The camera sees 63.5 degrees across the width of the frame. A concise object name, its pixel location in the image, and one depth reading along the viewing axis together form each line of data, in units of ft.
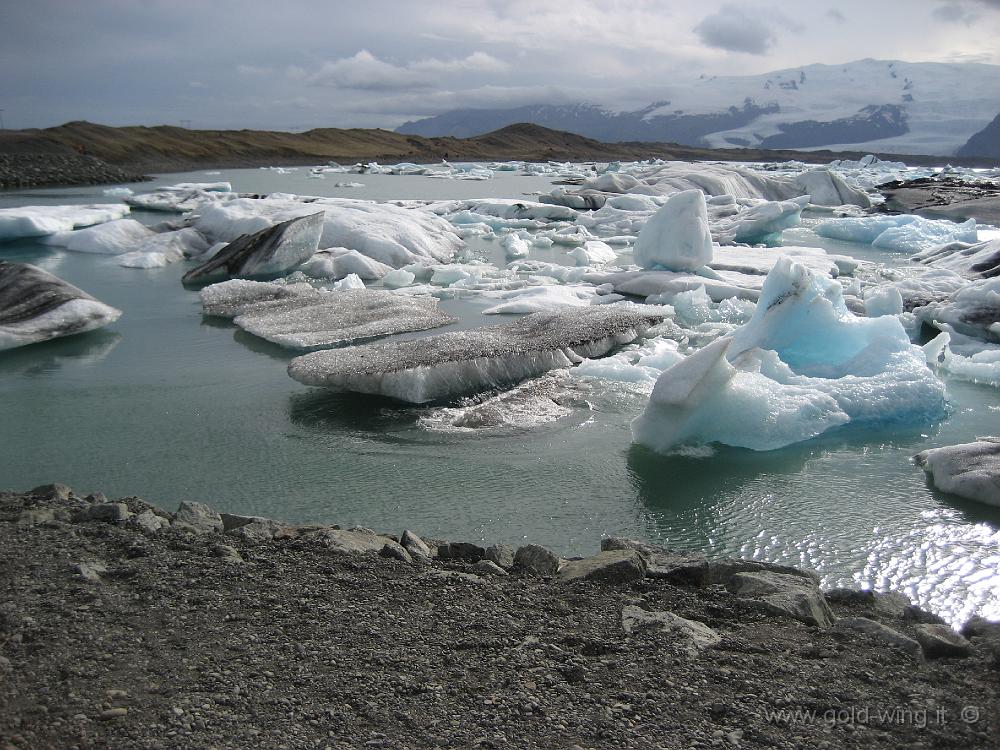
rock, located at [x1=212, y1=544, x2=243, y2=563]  9.78
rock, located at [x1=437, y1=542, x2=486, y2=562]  10.59
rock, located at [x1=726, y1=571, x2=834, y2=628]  8.82
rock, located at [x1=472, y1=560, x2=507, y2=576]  9.85
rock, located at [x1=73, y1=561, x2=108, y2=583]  9.00
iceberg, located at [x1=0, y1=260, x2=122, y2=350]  22.70
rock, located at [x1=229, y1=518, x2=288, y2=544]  10.59
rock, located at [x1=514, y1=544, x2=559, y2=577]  10.07
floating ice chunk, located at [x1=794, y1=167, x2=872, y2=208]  73.41
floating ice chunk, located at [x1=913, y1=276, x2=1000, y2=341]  24.52
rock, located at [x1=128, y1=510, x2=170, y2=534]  10.61
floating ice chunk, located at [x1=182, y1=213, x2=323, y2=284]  33.53
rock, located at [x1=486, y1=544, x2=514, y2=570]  10.37
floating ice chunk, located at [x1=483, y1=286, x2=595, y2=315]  27.32
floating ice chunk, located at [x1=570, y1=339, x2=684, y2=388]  19.66
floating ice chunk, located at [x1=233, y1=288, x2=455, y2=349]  22.99
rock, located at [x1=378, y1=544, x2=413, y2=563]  9.96
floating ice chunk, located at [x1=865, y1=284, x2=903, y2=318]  24.72
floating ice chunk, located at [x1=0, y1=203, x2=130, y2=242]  42.60
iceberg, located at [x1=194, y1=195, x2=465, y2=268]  37.83
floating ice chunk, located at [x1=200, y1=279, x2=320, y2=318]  27.20
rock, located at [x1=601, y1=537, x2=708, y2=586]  9.79
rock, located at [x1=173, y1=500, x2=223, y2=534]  10.99
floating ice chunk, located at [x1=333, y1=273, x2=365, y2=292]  30.19
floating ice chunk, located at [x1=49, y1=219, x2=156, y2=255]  40.98
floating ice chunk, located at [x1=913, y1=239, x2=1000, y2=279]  32.58
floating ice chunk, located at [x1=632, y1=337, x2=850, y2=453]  15.40
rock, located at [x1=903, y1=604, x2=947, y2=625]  9.19
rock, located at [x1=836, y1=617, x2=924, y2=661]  7.99
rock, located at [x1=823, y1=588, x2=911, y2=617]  9.71
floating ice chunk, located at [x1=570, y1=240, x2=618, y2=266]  39.09
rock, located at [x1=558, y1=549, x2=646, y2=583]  9.65
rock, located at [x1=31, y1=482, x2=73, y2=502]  12.18
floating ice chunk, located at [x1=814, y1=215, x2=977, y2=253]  46.98
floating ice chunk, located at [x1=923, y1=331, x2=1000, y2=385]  20.58
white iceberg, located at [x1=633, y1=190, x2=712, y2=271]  32.42
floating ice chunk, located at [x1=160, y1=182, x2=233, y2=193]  73.86
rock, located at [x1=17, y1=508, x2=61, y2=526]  10.66
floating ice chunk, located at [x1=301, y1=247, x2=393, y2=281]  34.24
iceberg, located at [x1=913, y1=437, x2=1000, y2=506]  13.82
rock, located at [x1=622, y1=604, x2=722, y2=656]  8.09
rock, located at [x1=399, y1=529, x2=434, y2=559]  10.52
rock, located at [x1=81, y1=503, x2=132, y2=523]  10.88
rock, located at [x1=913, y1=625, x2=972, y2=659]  7.97
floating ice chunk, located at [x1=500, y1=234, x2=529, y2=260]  40.70
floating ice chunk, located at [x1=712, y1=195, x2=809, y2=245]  46.03
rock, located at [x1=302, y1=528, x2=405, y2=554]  10.27
